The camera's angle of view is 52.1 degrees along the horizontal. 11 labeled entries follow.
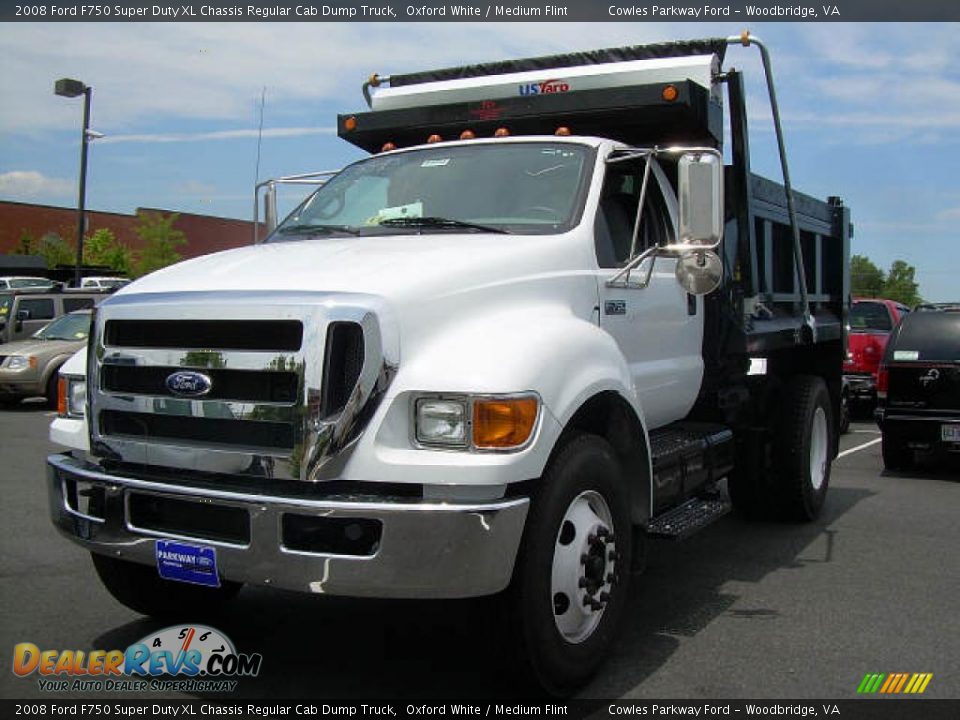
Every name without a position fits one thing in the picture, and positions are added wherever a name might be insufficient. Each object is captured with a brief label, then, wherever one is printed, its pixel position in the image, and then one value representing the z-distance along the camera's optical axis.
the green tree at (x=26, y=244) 51.41
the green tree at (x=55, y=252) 49.66
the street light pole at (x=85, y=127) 24.11
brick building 55.31
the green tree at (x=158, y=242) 46.04
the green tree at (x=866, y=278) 75.81
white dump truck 3.35
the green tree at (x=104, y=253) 50.78
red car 14.74
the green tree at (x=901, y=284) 85.06
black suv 9.34
